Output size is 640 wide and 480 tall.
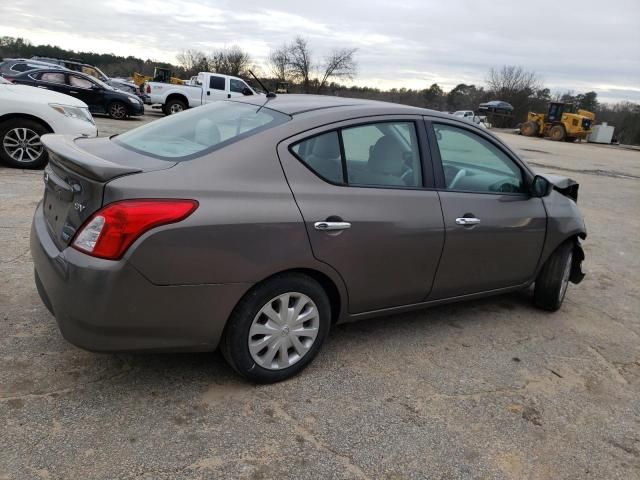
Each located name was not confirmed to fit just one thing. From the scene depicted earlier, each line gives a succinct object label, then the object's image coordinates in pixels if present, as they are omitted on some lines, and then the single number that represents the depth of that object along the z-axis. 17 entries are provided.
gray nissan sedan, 2.38
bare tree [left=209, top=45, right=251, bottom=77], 64.56
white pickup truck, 21.59
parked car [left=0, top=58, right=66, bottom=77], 18.97
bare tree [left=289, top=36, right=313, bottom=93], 58.88
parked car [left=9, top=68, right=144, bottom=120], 16.28
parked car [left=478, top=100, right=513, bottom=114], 51.97
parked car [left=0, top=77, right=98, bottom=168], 7.36
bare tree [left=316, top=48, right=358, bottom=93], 59.81
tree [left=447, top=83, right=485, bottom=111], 70.53
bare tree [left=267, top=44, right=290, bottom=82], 59.34
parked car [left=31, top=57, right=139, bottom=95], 24.61
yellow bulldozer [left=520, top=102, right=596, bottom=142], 37.00
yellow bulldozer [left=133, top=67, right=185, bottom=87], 36.89
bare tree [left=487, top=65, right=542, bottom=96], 67.38
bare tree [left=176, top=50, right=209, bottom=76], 69.75
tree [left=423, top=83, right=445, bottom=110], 65.63
